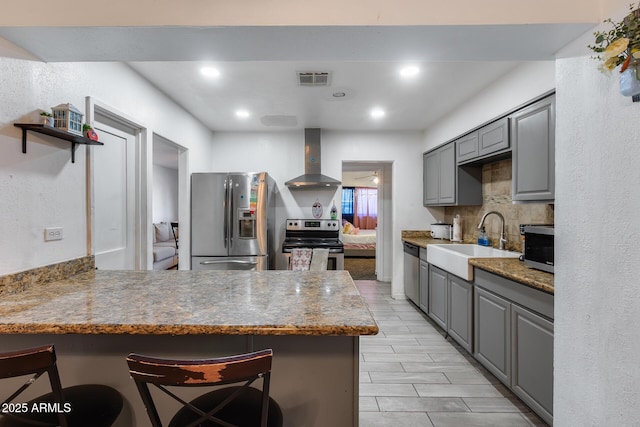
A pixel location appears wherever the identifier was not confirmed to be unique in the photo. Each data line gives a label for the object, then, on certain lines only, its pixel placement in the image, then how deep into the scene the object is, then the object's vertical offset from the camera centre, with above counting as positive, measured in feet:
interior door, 7.10 +0.36
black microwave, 5.91 -0.72
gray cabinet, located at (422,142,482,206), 10.94 +1.33
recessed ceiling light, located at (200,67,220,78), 7.97 +4.01
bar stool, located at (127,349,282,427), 2.53 -1.42
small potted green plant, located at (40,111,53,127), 4.98 +1.66
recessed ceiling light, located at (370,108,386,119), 11.41 +4.11
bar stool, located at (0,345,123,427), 2.74 -2.22
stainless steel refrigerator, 11.60 -0.35
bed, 23.85 -2.66
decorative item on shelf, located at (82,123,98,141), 5.75 +1.63
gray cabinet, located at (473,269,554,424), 5.42 -2.67
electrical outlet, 5.22 -0.38
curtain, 32.09 +0.73
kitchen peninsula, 3.33 -1.67
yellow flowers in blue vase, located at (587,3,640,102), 3.37 +1.91
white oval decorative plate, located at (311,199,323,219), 14.56 +0.17
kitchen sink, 7.99 -1.36
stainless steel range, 13.82 -0.86
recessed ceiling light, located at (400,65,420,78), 7.95 +4.04
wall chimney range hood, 13.97 +2.86
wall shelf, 4.77 +1.44
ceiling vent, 8.23 +3.99
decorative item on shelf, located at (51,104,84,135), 5.24 +1.77
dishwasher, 12.05 -2.59
